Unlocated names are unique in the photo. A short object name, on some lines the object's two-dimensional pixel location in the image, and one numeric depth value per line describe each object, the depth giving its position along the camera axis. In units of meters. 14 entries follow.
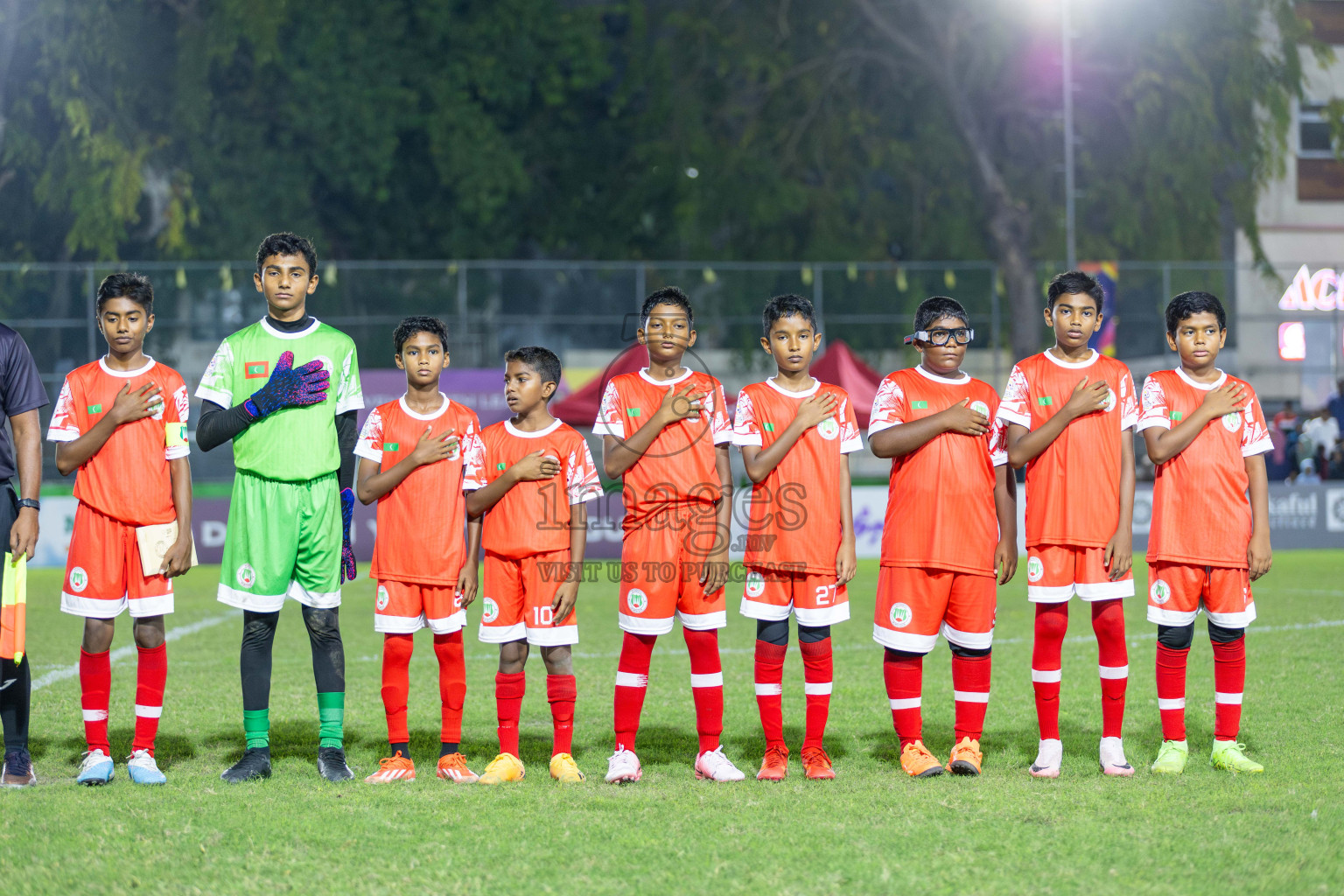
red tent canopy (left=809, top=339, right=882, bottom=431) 38.97
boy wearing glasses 10.41
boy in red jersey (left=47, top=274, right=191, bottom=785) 10.37
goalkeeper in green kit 10.34
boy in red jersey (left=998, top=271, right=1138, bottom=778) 10.39
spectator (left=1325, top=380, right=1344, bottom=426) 42.17
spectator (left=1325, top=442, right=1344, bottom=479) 41.50
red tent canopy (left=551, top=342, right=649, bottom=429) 35.37
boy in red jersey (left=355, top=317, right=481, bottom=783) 10.46
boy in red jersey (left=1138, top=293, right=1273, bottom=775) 10.49
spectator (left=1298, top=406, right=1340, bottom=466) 41.78
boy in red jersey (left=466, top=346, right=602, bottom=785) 10.45
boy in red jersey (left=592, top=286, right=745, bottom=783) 10.41
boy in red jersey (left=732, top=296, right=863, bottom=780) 10.39
